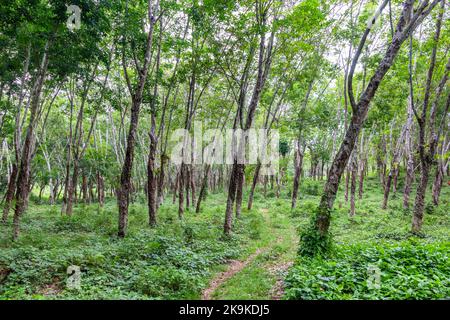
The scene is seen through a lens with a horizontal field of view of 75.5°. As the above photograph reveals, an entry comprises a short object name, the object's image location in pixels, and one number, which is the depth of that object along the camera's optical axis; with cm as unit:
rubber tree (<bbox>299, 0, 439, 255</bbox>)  757
